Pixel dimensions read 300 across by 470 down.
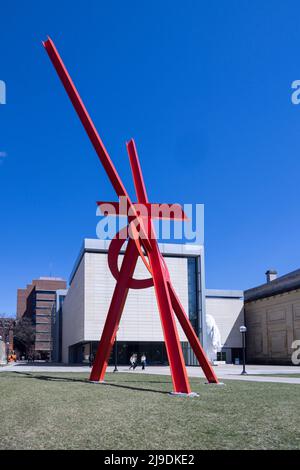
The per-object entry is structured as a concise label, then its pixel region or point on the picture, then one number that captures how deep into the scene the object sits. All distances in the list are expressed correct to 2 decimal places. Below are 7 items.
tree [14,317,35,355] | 105.75
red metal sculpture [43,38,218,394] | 16.99
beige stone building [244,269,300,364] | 57.06
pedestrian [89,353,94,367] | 51.83
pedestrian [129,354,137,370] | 40.56
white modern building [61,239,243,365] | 55.34
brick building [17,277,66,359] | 121.62
